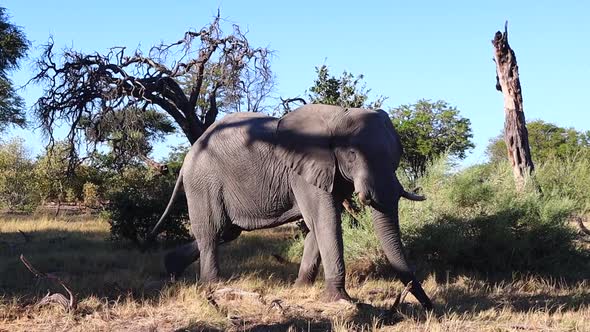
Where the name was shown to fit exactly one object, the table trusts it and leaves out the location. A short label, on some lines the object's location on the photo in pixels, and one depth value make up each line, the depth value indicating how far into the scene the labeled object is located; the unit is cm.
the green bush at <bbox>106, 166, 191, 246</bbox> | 1253
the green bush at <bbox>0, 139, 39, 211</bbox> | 2389
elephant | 698
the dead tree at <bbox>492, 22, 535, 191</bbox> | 1228
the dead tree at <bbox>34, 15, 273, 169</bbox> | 1363
